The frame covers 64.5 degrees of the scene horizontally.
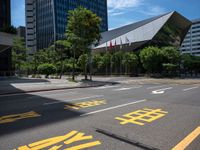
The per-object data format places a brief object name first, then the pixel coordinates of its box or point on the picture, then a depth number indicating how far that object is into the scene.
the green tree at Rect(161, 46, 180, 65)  33.59
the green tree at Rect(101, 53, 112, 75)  42.62
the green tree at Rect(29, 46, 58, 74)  40.98
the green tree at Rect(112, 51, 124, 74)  40.50
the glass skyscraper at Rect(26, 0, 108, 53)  81.37
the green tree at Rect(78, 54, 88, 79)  27.20
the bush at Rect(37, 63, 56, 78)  28.85
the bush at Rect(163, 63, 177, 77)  32.29
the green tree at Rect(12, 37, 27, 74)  36.31
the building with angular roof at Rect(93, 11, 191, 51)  44.09
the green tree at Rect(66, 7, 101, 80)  23.76
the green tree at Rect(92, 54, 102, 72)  44.01
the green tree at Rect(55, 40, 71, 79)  37.96
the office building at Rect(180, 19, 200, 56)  101.51
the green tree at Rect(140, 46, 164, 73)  33.83
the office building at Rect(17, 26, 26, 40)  98.57
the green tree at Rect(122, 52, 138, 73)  36.81
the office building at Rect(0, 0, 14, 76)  28.64
